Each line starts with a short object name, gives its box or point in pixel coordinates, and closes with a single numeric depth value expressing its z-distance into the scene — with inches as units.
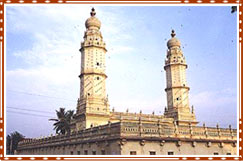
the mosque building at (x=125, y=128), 781.9
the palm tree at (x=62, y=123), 1815.3
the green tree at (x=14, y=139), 2337.0
